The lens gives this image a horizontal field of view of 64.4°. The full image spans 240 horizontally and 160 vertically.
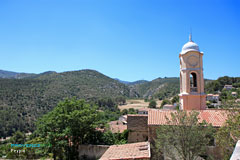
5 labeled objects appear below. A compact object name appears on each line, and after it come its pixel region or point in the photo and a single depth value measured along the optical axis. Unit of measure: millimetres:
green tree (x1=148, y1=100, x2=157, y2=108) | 84056
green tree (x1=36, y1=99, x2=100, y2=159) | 14016
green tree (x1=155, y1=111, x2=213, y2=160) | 9062
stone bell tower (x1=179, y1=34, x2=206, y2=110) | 15578
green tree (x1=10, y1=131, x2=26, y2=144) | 51109
